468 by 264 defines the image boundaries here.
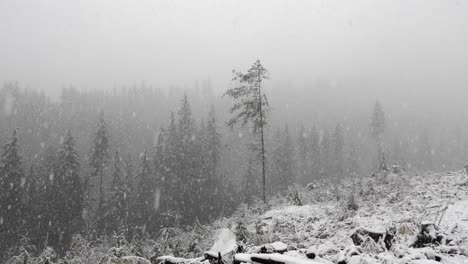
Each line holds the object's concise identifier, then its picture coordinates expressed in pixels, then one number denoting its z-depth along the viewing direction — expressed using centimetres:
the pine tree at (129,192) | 4489
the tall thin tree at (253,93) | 2708
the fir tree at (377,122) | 7494
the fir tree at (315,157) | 7719
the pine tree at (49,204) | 3828
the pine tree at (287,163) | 6681
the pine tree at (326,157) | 7874
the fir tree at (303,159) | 7856
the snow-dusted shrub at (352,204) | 1389
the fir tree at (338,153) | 7600
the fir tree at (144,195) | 4484
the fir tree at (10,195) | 3684
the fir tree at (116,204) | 4428
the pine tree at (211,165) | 4641
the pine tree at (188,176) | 4317
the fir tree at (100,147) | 4747
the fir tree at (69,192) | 3883
